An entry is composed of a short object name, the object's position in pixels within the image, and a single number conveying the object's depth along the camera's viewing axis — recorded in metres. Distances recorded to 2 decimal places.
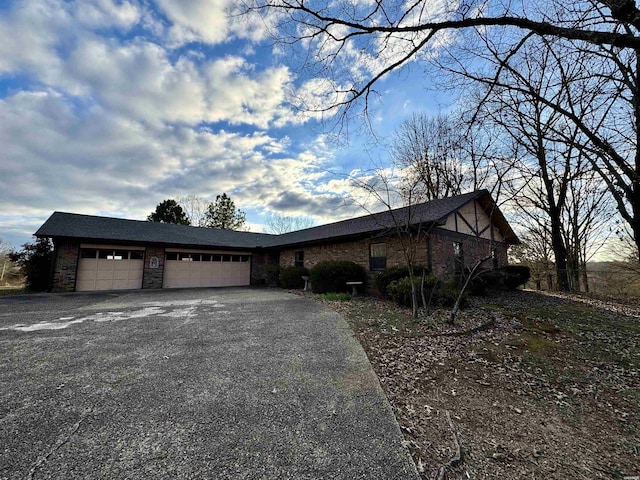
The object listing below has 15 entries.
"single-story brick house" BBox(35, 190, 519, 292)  10.49
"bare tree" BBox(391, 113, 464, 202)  15.97
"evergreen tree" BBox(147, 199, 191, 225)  26.12
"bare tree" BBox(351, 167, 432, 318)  6.62
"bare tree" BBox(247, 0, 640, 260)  3.52
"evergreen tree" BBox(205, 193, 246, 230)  30.02
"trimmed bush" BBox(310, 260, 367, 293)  10.93
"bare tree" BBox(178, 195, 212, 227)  30.78
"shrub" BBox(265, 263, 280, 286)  15.87
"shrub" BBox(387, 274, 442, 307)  7.59
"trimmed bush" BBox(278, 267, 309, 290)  13.74
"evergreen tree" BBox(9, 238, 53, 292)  11.98
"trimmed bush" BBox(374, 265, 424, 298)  8.98
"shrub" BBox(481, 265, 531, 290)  11.22
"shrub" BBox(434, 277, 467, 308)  7.43
